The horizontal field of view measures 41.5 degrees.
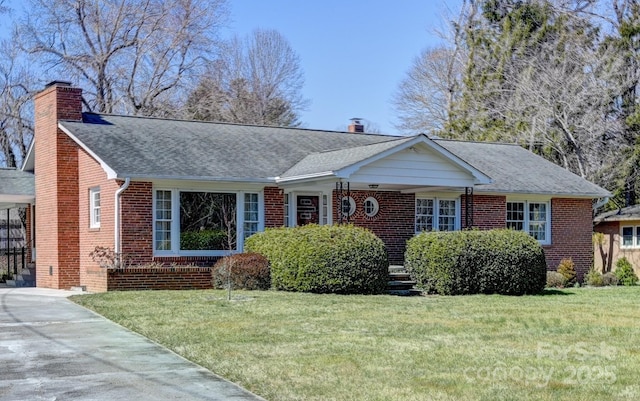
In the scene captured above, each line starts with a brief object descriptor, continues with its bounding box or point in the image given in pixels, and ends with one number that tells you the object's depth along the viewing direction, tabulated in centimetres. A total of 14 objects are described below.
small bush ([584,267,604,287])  2741
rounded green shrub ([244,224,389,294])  1920
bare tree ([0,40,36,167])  4047
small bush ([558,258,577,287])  2619
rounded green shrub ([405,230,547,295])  2019
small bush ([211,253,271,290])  1998
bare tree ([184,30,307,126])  4377
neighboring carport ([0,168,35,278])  2539
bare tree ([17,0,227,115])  3938
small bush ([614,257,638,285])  2972
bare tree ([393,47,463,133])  4759
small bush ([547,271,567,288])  2492
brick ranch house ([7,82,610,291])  2125
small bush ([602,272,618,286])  2783
